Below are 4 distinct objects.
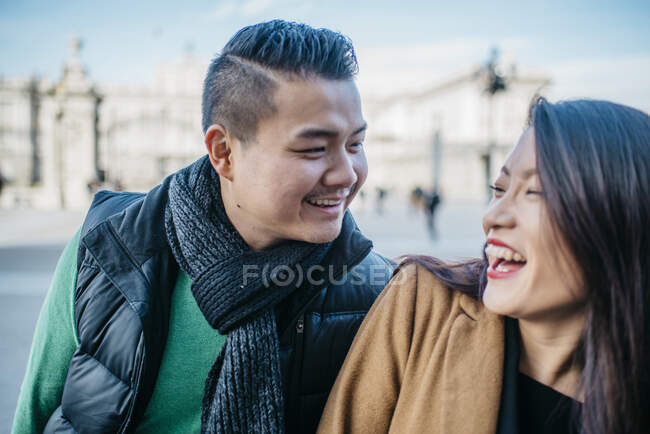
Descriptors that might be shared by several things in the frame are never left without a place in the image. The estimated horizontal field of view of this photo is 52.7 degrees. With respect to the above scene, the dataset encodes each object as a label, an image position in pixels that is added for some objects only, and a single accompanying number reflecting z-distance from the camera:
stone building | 34.63
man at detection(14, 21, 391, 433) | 0.72
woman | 0.63
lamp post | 15.33
